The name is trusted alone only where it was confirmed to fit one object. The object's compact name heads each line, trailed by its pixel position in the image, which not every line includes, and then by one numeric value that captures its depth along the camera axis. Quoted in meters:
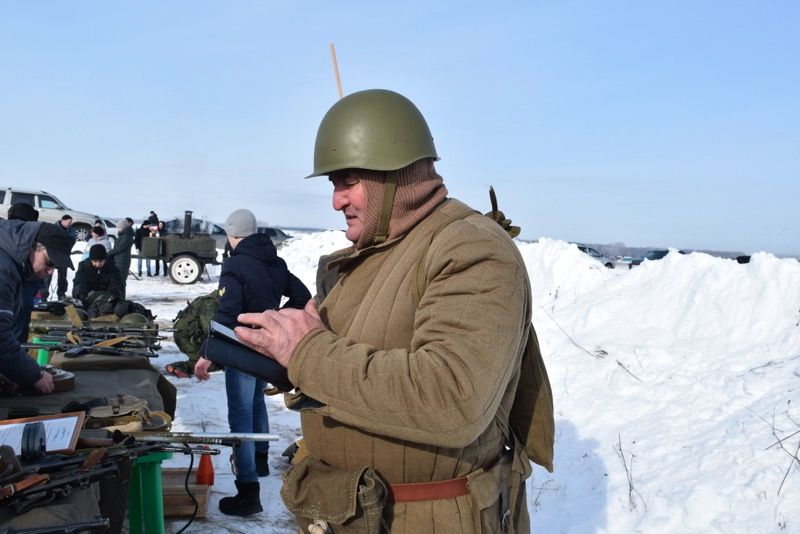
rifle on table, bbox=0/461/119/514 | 2.34
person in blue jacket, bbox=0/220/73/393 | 3.94
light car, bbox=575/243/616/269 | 28.53
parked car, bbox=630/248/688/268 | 28.83
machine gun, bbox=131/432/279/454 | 3.20
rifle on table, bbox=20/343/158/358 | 5.56
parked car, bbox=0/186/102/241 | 21.39
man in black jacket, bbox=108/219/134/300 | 13.02
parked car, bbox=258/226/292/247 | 31.77
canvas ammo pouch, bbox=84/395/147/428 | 3.54
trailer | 19.44
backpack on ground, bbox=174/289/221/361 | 8.36
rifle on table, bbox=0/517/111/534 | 2.22
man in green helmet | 1.59
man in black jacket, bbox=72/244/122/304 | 10.23
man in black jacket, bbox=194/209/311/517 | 4.77
